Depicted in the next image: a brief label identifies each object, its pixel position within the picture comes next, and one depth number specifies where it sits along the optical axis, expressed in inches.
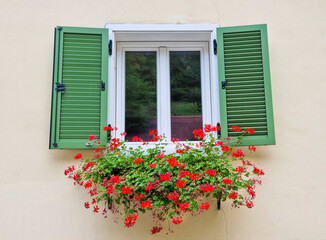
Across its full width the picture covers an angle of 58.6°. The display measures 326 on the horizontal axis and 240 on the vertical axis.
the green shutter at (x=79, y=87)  107.9
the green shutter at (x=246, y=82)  108.5
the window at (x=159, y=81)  109.2
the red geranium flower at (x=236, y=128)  103.5
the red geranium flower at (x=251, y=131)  102.9
